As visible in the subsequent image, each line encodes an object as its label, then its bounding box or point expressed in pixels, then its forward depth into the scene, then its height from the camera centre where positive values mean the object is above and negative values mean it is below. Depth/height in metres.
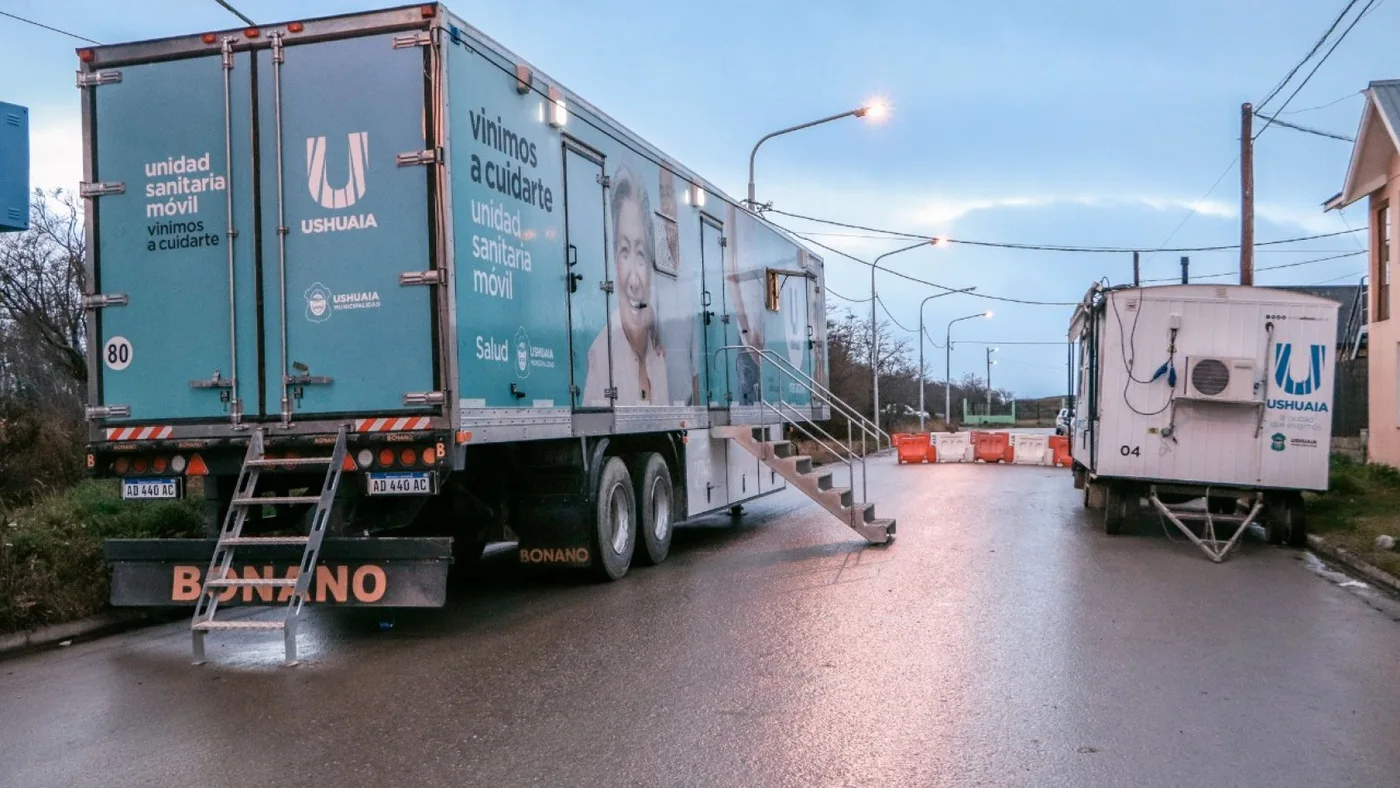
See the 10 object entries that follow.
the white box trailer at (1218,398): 12.32 -0.27
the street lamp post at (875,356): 35.62 +0.82
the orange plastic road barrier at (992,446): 30.25 -1.87
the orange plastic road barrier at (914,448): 30.59 -1.91
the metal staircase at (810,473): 12.46 -1.08
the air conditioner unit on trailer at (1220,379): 12.34 -0.06
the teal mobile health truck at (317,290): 7.20 +0.69
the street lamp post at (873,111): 22.22 +5.45
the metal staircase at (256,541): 6.82 -0.97
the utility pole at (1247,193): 20.77 +3.41
